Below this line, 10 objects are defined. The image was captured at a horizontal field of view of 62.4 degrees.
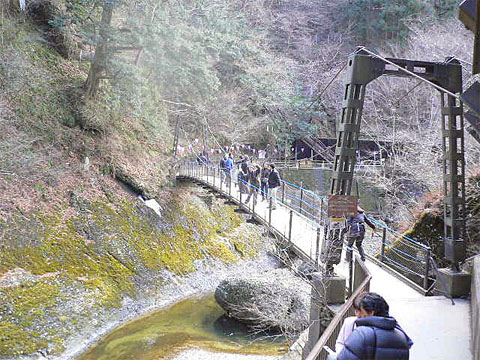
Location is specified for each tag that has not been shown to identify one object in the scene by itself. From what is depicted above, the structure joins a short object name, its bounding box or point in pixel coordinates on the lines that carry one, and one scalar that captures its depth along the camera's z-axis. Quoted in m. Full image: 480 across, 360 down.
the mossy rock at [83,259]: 8.32
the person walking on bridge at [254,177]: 12.43
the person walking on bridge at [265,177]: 12.02
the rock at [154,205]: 14.47
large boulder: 9.52
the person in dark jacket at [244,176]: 11.90
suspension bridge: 4.32
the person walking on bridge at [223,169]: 13.40
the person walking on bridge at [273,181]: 11.20
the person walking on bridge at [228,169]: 13.14
